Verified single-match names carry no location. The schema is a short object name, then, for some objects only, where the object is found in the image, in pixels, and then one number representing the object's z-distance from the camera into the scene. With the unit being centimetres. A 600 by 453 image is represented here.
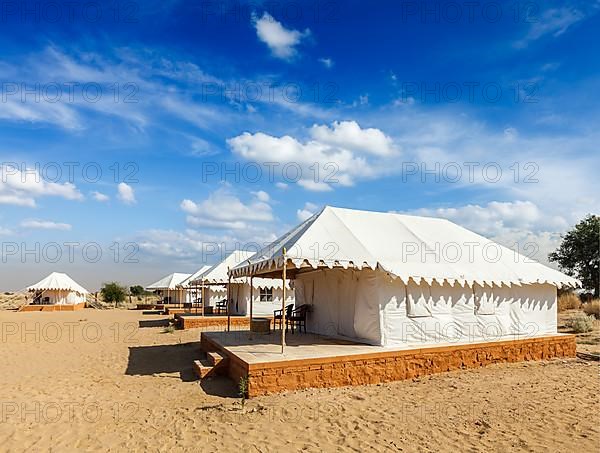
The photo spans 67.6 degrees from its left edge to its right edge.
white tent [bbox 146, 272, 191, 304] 3488
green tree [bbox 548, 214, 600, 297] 2844
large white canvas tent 932
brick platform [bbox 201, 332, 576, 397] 753
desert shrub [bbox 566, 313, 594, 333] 1511
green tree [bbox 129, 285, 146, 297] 6983
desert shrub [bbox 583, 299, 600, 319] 1945
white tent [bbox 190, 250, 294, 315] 2002
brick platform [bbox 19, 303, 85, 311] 3480
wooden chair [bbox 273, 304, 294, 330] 1304
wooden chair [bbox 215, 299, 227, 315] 2244
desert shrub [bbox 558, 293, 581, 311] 2295
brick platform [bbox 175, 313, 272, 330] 1859
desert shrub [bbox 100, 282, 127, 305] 4666
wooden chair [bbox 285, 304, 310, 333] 1219
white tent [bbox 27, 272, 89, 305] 3600
